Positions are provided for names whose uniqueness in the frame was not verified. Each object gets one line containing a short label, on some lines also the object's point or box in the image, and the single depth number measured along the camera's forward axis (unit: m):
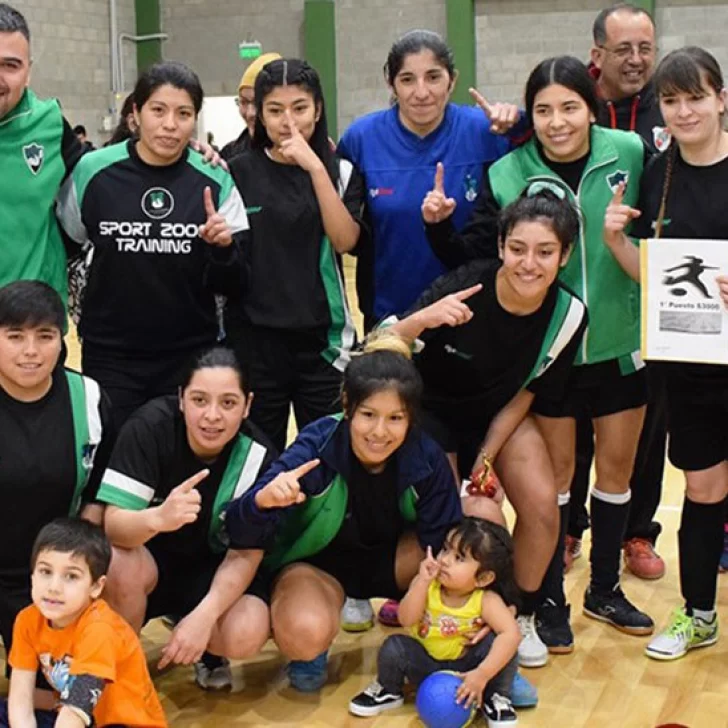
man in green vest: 3.27
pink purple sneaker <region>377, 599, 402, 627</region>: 3.73
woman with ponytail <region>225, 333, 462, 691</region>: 3.04
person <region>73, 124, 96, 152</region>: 3.57
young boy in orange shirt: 2.64
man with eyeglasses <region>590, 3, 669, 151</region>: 4.09
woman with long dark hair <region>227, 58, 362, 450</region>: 3.44
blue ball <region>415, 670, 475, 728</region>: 2.95
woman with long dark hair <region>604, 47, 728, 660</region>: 3.06
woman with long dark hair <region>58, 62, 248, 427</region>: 3.33
